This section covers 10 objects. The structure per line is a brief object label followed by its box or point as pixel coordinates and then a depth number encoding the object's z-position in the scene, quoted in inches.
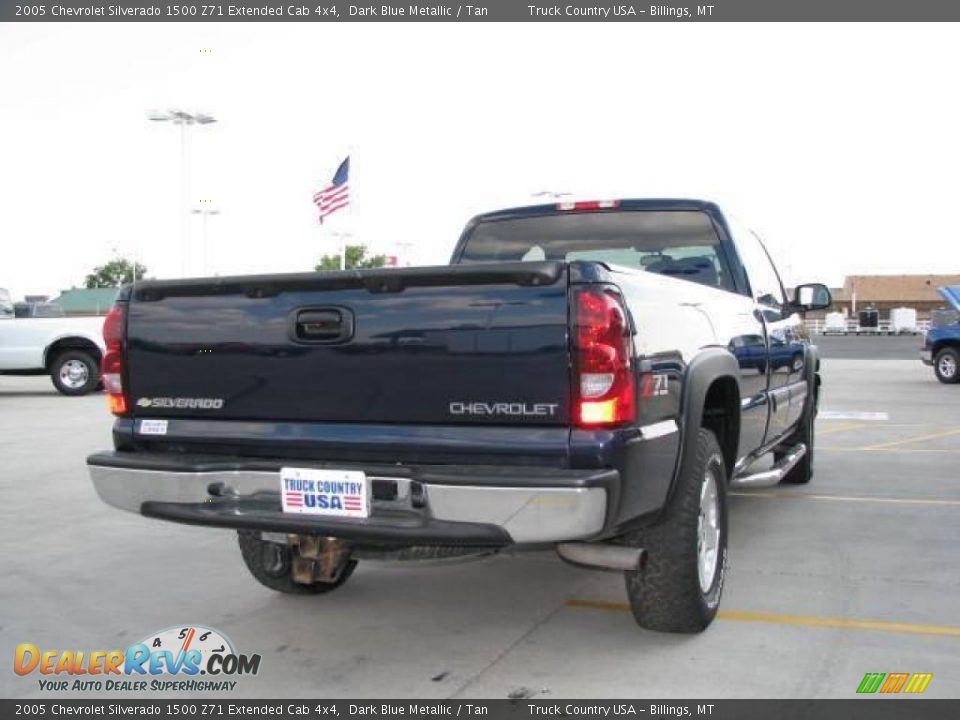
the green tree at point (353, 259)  2185.3
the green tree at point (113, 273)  4030.5
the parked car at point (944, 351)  702.5
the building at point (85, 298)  3289.9
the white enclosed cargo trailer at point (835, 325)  2149.4
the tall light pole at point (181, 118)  1051.9
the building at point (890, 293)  3031.5
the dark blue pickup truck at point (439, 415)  124.3
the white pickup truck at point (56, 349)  624.1
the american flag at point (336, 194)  912.3
